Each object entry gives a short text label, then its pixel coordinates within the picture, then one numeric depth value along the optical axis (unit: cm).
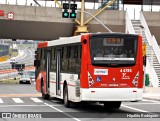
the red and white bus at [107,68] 2042
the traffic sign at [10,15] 5399
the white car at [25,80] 7402
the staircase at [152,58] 4903
